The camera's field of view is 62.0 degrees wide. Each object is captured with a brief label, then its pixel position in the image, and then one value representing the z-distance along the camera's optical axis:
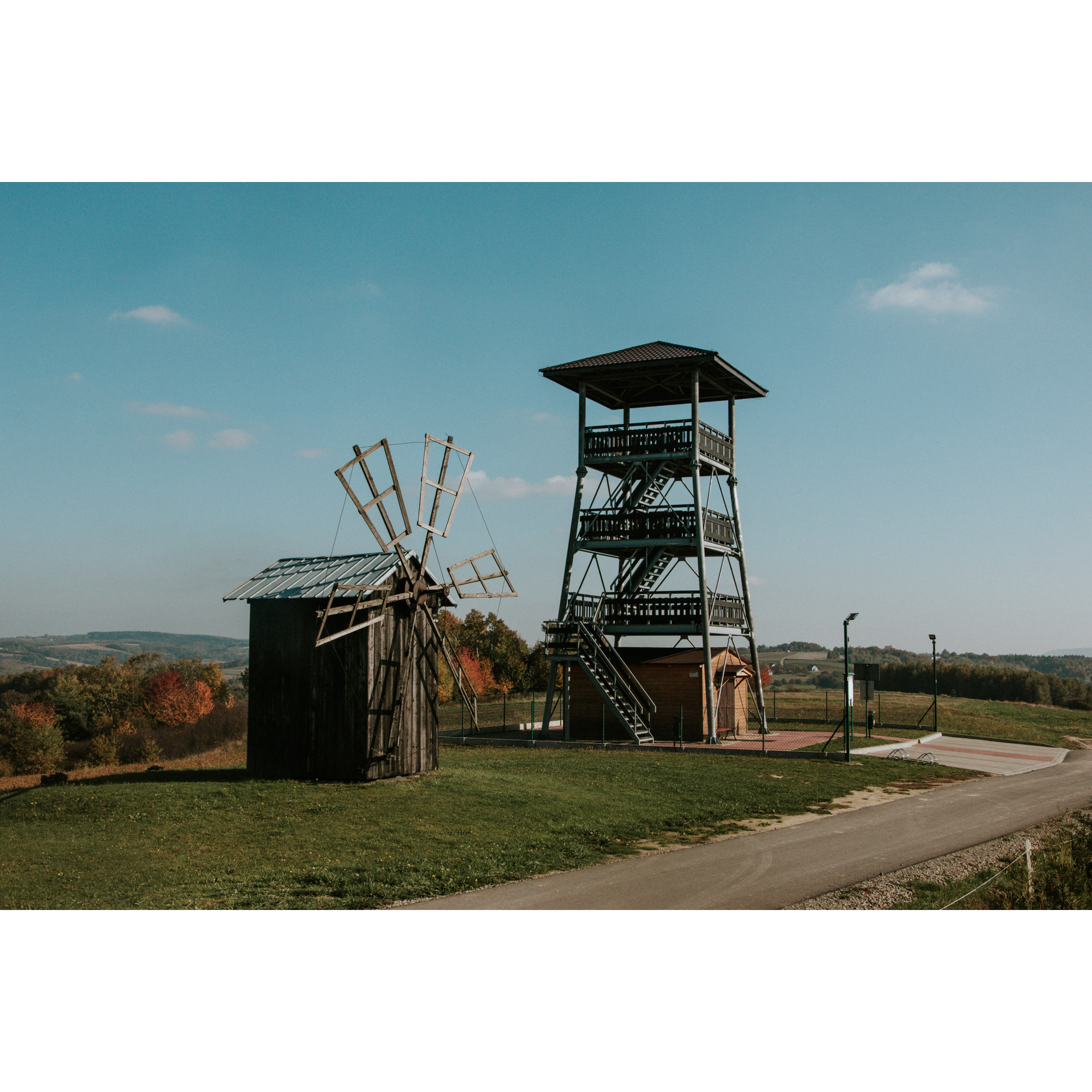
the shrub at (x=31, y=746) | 62.59
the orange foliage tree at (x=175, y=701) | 86.75
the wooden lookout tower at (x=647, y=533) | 33.31
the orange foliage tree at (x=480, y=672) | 77.19
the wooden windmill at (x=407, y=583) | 20.78
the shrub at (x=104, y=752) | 64.56
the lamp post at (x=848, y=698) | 26.89
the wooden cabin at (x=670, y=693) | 33.72
